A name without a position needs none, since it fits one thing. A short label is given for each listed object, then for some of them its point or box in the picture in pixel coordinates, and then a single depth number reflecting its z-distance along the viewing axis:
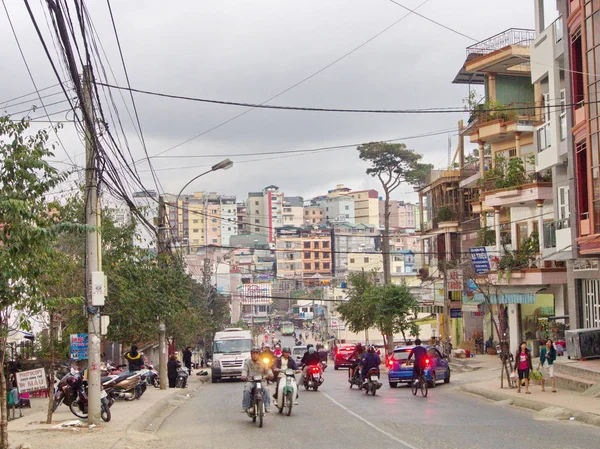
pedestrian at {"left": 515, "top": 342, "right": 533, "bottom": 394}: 24.89
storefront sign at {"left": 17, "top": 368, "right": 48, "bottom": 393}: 19.53
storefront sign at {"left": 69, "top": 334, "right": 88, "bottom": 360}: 18.23
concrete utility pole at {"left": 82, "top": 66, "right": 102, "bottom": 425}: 17.41
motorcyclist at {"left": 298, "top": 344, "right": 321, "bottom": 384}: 30.25
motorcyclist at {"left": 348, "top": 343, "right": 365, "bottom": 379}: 30.71
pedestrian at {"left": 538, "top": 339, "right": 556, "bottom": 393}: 25.00
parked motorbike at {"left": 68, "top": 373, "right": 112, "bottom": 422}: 19.61
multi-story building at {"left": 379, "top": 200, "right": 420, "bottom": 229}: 196.40
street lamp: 28.75
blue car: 31.86
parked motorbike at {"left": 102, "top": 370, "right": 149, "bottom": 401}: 23.25
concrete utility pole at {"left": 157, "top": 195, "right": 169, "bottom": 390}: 31.45
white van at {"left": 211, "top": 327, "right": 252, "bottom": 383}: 41.84
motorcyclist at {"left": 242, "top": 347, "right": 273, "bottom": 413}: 18.56
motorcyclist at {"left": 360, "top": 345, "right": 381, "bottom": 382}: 27.69
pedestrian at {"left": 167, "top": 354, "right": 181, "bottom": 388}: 35.56
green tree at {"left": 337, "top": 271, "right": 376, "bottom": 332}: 63.64
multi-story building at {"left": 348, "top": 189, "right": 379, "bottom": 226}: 185.00
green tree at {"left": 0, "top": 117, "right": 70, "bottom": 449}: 12.62
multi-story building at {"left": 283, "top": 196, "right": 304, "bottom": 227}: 189.62
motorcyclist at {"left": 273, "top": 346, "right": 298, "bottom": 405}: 19.89
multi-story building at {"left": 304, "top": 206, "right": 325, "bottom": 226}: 193.27
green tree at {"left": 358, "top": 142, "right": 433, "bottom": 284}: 74.75
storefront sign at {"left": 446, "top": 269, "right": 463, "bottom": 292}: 49.91
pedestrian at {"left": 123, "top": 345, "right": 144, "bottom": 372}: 31.45
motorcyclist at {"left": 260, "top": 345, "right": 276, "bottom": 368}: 18.98
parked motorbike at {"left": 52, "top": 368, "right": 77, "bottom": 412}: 19.75
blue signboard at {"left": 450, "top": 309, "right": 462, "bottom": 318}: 49.44
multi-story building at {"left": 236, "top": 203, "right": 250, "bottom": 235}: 186.52
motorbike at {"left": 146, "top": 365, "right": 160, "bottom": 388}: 33.41
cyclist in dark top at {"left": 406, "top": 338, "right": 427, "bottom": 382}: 26.81
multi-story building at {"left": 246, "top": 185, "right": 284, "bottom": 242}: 183.38
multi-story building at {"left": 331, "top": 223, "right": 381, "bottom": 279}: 154.88
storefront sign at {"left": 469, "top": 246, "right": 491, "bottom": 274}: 38.84
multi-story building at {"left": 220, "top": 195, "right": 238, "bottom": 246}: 178.00
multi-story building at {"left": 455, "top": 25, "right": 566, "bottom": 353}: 36.16
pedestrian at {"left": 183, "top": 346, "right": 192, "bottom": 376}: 44.98
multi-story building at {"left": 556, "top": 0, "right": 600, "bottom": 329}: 27.69
